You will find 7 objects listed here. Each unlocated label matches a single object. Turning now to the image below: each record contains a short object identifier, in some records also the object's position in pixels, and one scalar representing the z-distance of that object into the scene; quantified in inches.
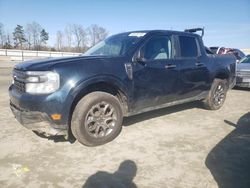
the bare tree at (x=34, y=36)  2266.6
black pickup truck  102.5
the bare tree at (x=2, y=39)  2077.0
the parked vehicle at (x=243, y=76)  281.9
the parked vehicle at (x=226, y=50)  473.4
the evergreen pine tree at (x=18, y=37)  2233.0
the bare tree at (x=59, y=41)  2307.8
